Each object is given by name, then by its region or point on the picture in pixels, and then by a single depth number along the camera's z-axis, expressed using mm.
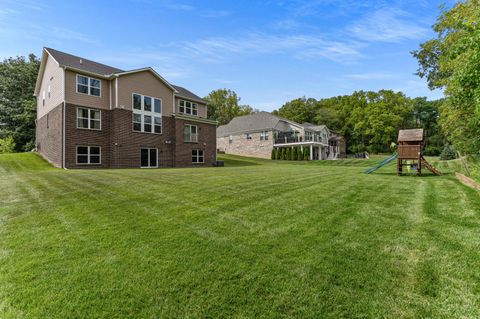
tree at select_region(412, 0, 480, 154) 6578
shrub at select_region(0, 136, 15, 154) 25672
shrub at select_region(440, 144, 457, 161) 27780
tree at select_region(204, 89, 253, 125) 55312
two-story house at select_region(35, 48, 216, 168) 17328
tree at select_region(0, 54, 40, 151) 28188
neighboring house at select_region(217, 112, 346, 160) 36156
